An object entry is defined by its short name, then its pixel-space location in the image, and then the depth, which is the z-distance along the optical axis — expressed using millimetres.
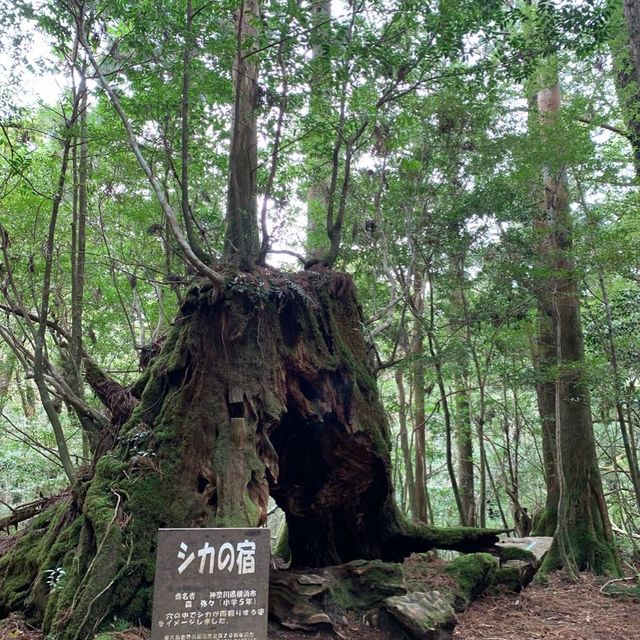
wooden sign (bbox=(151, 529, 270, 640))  3191
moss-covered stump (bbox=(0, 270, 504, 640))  4582
